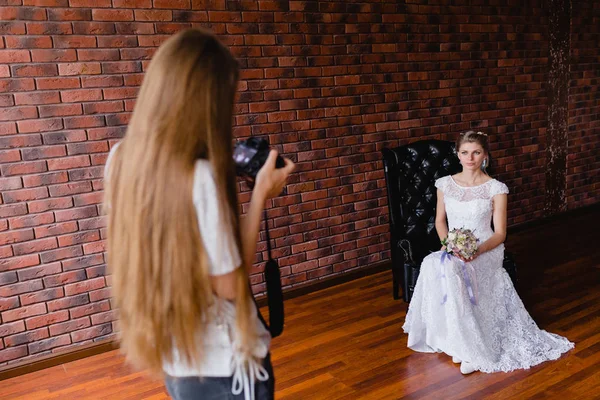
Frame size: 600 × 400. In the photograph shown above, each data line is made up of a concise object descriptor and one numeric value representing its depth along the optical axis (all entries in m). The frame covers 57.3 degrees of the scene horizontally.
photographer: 1.10
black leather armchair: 3.86
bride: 3.05
